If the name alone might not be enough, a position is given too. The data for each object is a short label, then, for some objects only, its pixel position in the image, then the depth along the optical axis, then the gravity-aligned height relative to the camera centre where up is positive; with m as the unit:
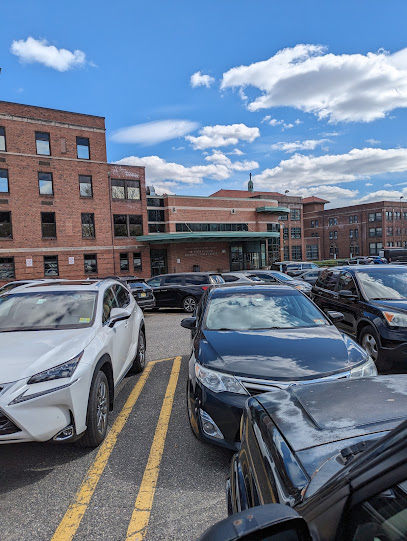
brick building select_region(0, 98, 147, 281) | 28.67 +4.87
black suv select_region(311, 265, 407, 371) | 5.44 -1.06
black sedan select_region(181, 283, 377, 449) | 3.00 -1.02
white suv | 2.90 -0.97
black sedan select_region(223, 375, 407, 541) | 0.94 -0.84
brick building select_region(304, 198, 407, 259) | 77.12 +3.86
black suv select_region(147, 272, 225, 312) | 13.83 -1.45
